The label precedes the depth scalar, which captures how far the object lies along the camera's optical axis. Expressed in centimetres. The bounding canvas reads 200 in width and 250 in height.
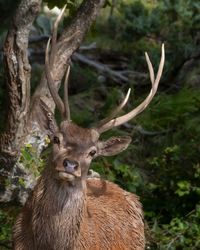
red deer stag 1112
